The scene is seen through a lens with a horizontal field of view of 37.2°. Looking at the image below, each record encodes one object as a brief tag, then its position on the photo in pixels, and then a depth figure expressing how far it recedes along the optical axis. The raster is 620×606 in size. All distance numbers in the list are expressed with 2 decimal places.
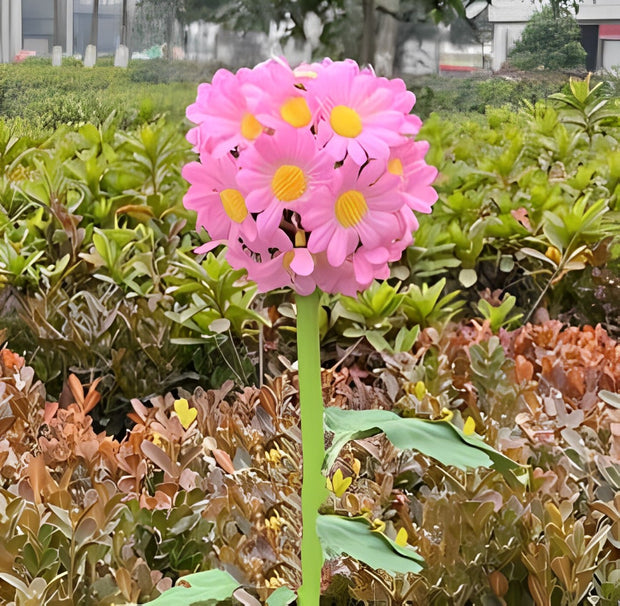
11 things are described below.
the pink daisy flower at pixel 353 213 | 1.03
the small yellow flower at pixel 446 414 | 1.61
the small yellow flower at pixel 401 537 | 1.29
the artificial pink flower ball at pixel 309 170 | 1.02
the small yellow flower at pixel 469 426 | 1.50
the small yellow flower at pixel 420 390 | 1.83
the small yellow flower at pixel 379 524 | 1.30
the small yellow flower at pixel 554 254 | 2.83
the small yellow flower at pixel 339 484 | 1.40
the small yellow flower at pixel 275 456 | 1.53
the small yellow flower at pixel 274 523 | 1.35
